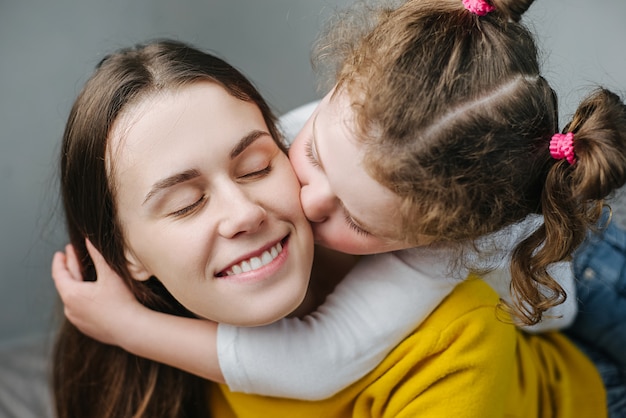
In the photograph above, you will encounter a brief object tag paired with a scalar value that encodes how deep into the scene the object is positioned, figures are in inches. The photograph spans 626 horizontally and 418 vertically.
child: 36.8
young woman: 40.4
